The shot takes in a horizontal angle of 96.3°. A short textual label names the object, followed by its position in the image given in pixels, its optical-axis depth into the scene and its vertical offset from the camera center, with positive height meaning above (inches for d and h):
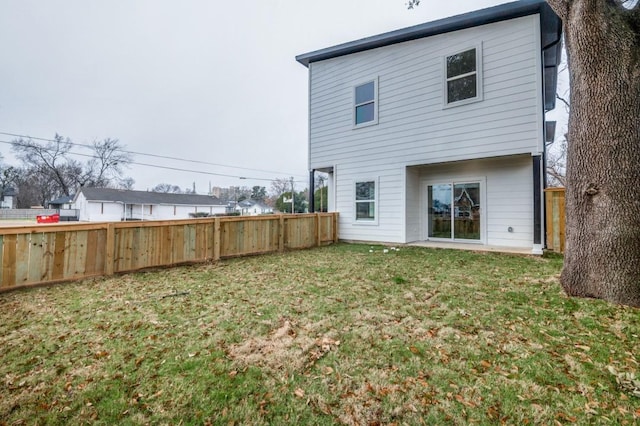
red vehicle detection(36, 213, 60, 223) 896.2 -5.4
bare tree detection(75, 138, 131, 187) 1338.6 +252.0
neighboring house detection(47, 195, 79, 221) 1222.3 +51.6
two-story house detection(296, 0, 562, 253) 265.6 +103.7
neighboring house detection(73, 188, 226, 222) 1178.0 +63.6
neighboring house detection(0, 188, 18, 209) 1360.4 +91.7
